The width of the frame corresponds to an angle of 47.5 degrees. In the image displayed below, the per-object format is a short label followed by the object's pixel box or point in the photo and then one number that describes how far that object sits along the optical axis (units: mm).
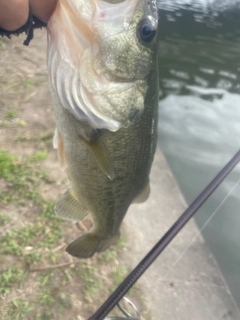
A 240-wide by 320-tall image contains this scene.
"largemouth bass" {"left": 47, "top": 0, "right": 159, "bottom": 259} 203
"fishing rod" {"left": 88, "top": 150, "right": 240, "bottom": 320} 283
